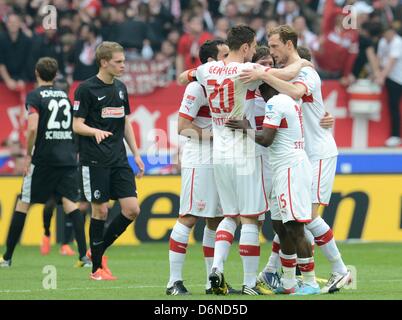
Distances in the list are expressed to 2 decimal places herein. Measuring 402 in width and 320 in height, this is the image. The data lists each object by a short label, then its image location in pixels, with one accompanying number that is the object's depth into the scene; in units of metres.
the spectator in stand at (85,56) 22.05
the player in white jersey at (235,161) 11.12
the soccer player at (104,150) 12.94
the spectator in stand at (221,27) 22.52
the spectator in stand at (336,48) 22.45
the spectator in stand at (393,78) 22.17
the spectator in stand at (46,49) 21.80
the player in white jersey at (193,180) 11.59
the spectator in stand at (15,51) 21.78
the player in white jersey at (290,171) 10.95
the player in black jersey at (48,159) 15.20
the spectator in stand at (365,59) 22.36
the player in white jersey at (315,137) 11.26
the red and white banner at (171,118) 21.62
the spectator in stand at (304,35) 22.27
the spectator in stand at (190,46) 22.20
